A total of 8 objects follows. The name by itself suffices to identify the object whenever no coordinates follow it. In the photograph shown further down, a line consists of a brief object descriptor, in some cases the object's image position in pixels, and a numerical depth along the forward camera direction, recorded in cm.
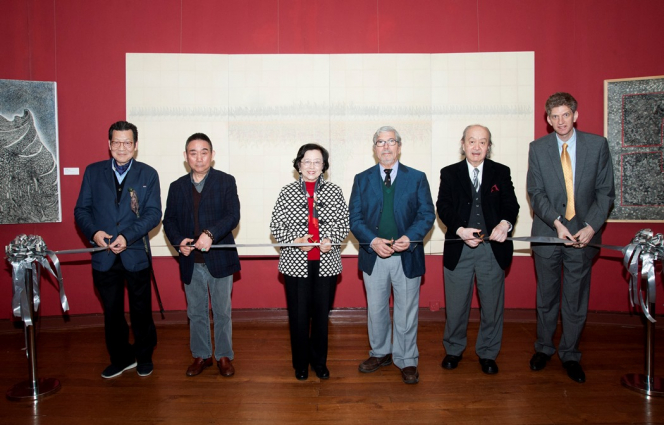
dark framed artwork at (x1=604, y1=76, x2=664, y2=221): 464
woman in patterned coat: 330
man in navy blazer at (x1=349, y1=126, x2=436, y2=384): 337
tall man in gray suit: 344
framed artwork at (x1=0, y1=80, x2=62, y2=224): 465
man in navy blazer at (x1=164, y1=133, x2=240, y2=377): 348
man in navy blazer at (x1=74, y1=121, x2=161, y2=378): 344
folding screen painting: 482
